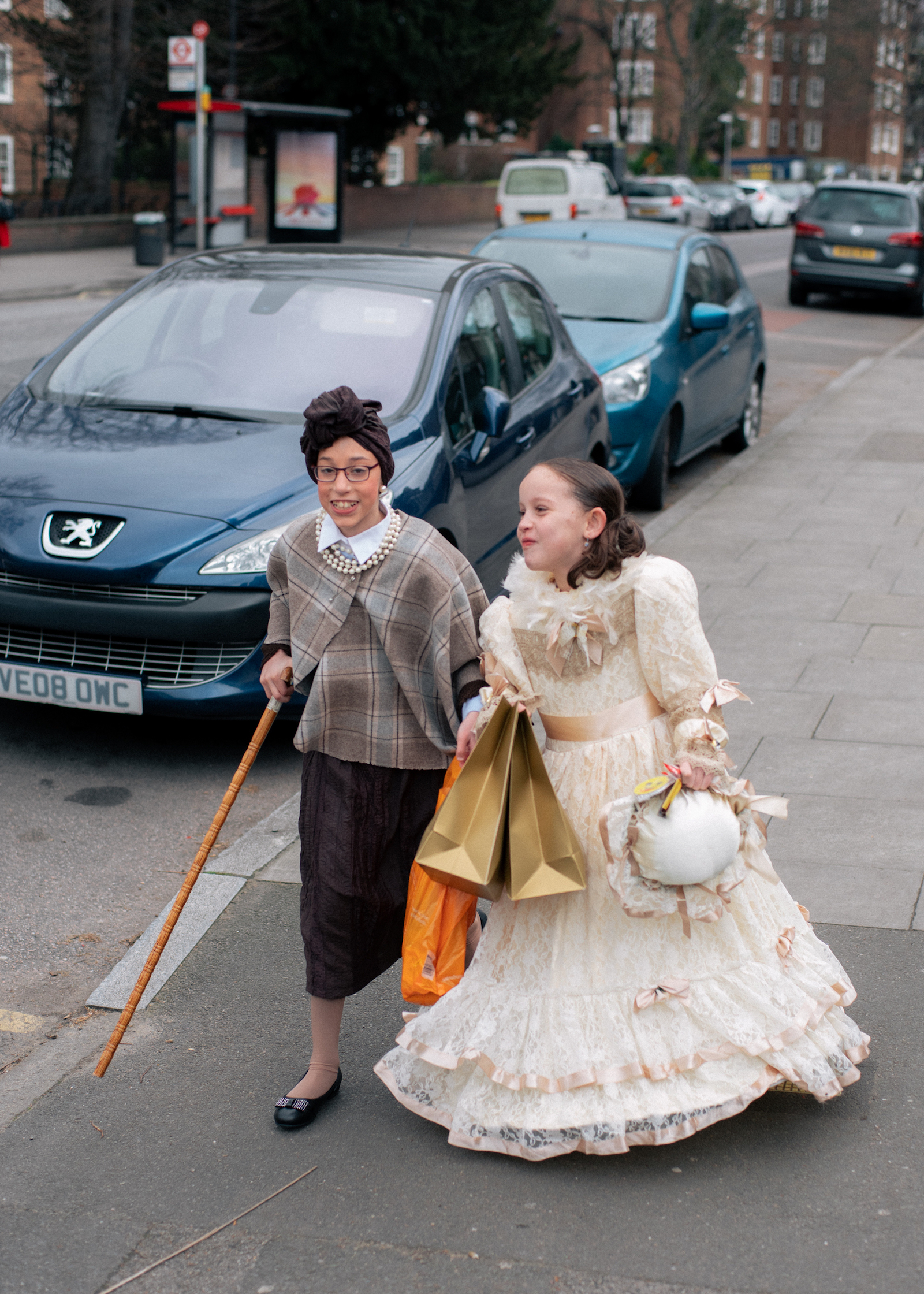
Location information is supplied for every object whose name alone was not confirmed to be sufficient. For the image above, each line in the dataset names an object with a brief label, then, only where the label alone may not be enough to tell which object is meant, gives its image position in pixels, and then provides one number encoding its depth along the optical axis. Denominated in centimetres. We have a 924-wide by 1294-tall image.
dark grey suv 2147
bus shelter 2308
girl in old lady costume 307
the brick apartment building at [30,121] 3300
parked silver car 4088
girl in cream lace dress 291
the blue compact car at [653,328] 911
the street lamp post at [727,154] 6831
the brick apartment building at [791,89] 6719
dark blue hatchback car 502
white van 3259
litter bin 2561
